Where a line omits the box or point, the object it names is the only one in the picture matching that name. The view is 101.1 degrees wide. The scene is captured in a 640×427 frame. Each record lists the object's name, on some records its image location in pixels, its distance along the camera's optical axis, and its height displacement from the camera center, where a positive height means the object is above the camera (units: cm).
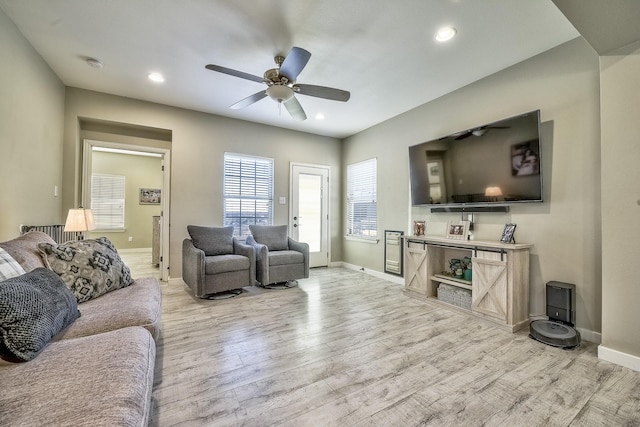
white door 522 +13
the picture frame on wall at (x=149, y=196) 732 +50
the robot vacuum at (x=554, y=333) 221 -101
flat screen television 263 +59
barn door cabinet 257 -70
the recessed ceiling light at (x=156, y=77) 319 +169
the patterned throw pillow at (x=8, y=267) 141 -31
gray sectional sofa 82 -62
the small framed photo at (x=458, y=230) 321 -16
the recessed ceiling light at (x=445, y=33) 234 +166
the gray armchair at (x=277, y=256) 388 -62
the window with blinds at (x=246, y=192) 465 +42
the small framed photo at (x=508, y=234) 279 -18
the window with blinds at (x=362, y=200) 492 +32
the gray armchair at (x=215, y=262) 339 -64
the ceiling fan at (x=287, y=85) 232 +131
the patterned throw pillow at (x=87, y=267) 186 -40
